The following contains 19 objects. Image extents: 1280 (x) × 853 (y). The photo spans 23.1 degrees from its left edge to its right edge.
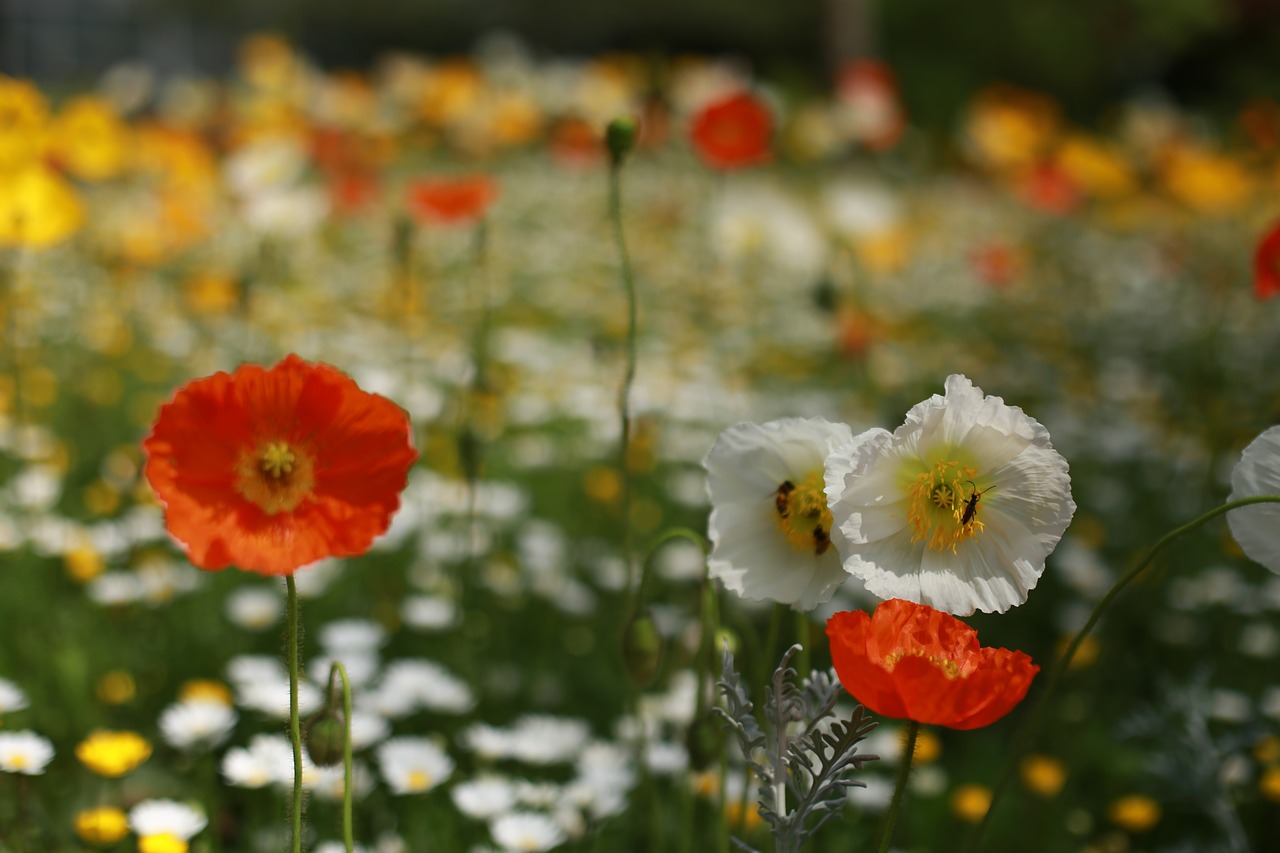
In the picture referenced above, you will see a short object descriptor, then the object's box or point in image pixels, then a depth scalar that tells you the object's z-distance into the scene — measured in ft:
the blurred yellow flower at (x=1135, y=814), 4.14
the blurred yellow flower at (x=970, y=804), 4.18
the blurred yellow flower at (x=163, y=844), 3.61
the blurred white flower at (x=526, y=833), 3.76
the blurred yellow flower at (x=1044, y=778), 4.22
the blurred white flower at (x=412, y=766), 3.90
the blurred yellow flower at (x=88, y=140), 8.22
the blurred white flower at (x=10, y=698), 3.91
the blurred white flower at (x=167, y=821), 3.68
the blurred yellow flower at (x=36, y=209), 4.79
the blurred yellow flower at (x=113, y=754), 3.81
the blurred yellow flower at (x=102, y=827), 3.73
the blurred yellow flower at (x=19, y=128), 4.70
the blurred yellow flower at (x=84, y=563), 4.94
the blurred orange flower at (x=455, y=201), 5.73
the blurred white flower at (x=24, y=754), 3.72
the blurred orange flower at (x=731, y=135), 5.83
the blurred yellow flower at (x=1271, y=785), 4.10
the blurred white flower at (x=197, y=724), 3.97
